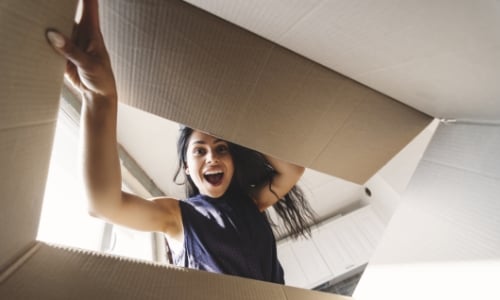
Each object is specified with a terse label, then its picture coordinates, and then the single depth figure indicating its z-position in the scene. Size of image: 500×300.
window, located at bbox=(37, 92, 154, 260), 1.02
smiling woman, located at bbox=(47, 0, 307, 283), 0.46
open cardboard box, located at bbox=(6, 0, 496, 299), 0.31
